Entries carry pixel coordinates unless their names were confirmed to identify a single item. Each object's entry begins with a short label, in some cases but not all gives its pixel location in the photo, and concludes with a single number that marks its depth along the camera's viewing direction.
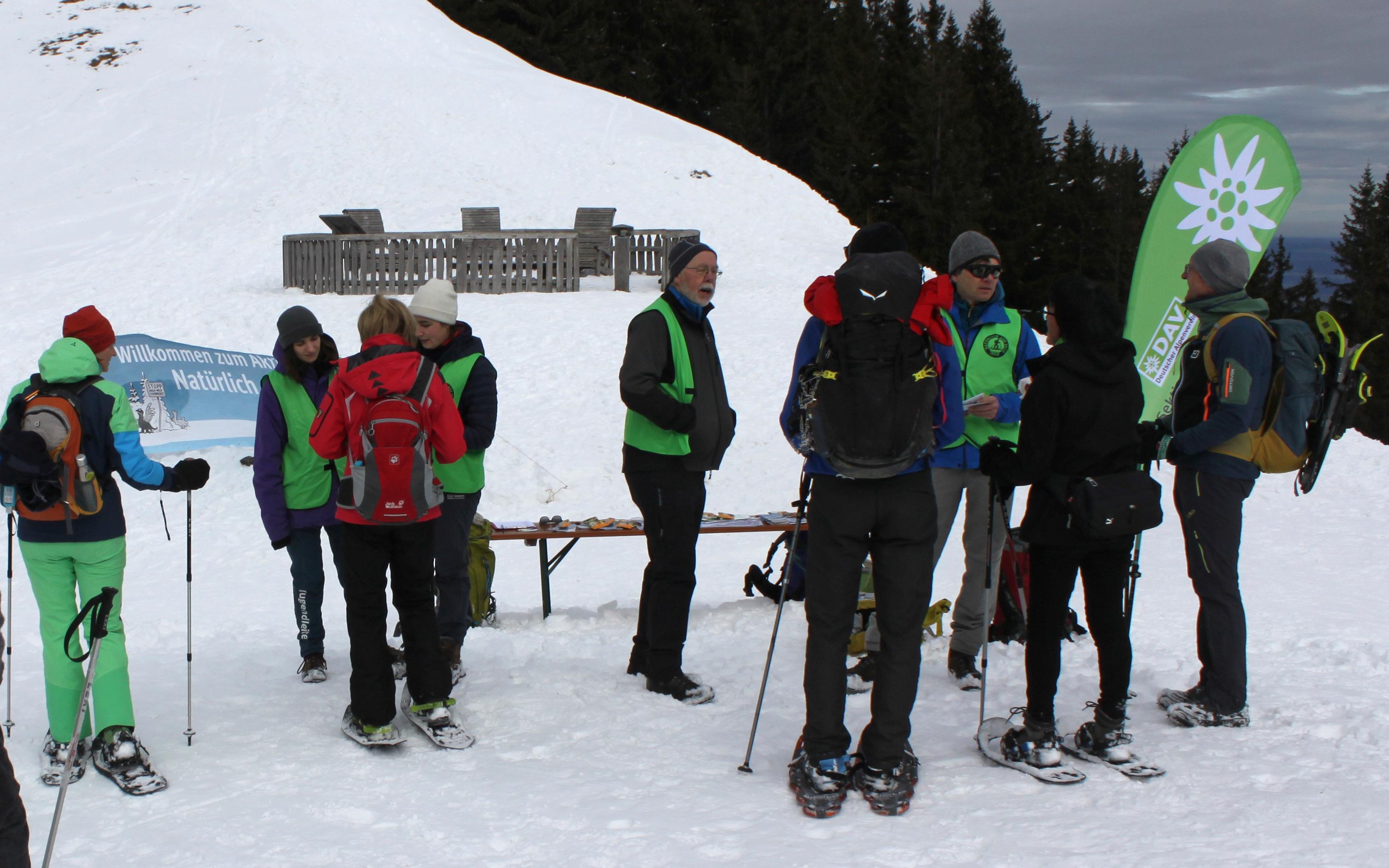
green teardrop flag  8.28
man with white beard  4.77
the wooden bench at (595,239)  16.09
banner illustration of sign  9.71
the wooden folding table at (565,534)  6.68
